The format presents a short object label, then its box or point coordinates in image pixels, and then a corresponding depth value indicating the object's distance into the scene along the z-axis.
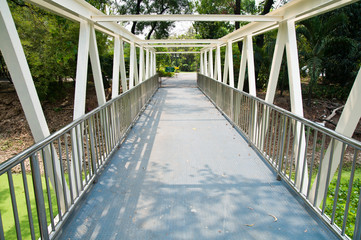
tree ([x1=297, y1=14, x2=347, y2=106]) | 12.39
